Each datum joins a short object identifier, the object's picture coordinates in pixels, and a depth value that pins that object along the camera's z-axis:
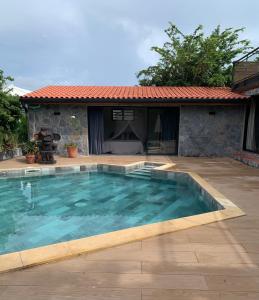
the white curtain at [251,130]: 11.06
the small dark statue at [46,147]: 10.02
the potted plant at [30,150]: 9.98
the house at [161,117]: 11.45
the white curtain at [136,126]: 13.77
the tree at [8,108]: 11.42
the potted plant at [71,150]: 11.54
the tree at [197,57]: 17.77
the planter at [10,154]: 10.60
